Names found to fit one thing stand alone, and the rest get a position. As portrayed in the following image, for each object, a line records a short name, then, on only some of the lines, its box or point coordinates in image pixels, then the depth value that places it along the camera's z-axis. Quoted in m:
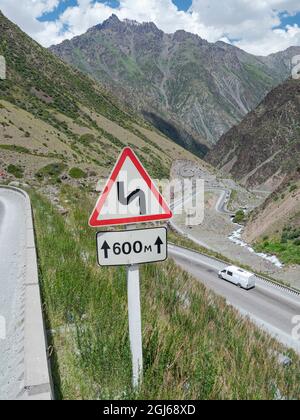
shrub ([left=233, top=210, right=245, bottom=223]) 66.19
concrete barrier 3.43
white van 25.81
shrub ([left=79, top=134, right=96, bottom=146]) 95.14
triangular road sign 3.94
